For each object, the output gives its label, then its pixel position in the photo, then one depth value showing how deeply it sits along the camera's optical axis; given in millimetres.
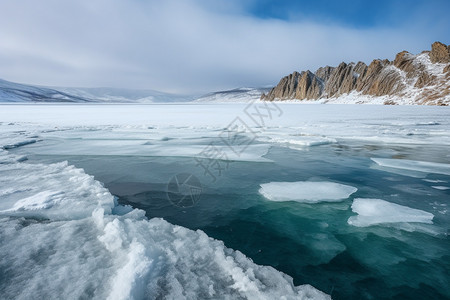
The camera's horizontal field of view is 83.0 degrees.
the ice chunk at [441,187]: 5113
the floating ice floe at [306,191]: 4602
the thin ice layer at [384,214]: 3682
